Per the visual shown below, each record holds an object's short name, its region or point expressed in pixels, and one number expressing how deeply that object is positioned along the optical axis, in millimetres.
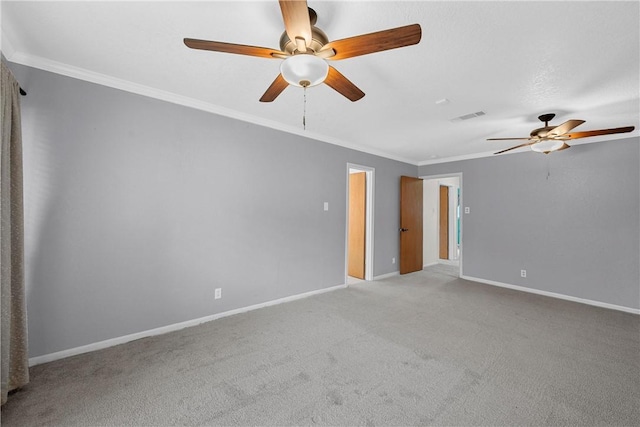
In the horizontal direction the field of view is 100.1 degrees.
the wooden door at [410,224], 5578
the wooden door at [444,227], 7571
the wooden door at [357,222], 5160
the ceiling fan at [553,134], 2799
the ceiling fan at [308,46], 1304
